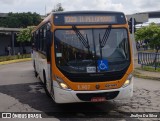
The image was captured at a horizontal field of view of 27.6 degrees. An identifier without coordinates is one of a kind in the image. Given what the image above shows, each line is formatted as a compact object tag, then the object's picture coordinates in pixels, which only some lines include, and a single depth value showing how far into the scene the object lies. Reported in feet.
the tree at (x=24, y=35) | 137.18
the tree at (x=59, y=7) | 204.99
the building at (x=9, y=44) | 159.12
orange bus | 28.68
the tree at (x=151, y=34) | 80.89
